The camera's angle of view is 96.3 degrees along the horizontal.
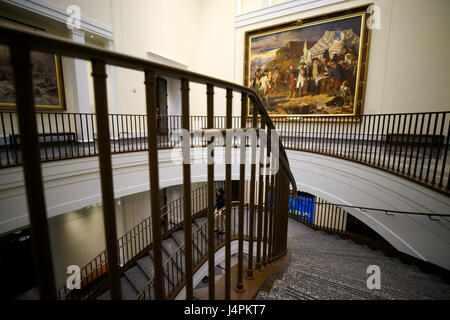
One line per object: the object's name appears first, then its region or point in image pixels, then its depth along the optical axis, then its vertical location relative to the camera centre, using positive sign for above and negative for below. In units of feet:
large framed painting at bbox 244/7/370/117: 23.25 +8.39
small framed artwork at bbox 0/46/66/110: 17.39 +4.15
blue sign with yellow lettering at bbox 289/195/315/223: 31.04 -12.79
